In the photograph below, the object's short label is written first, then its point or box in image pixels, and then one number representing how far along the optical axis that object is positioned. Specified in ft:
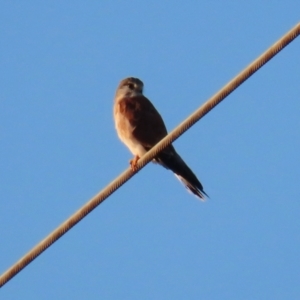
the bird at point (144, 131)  46.85
